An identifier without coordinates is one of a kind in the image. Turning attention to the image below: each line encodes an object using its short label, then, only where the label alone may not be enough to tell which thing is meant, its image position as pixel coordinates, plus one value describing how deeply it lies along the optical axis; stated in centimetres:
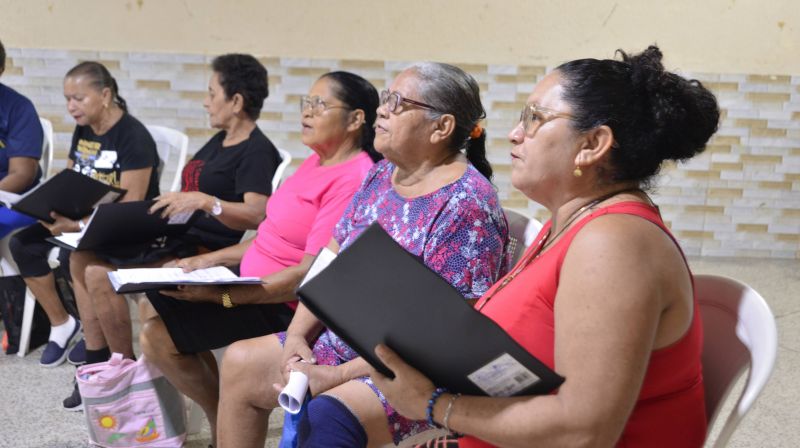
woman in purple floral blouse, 181
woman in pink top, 227
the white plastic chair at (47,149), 364
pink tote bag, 244
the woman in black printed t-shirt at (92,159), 319
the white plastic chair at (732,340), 132
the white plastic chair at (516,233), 195
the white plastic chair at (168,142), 333
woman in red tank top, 108
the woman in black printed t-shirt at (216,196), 280
